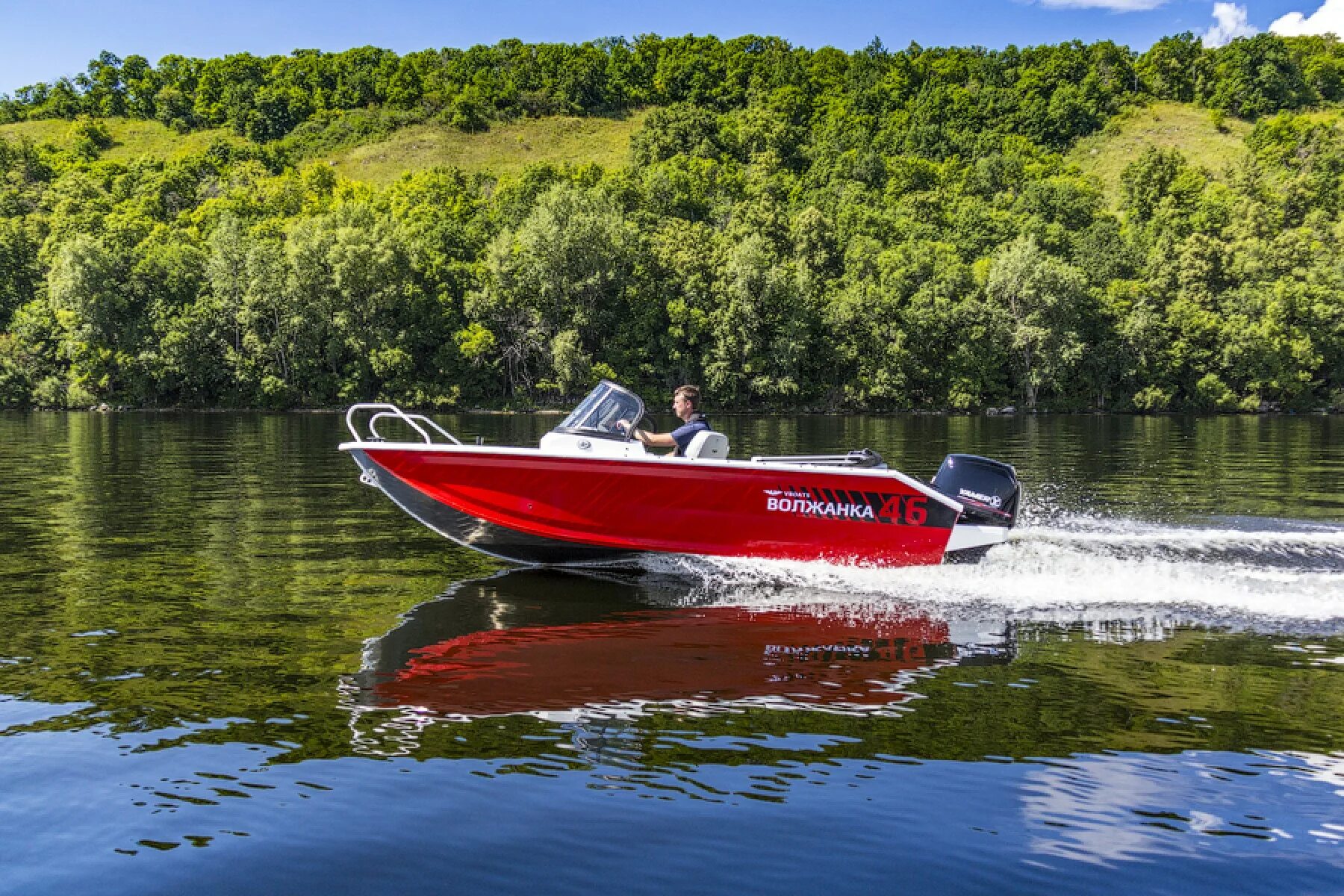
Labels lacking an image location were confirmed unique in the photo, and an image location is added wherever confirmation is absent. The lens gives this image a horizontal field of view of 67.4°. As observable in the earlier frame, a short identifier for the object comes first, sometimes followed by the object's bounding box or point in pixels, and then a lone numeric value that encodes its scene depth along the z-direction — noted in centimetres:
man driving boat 1081
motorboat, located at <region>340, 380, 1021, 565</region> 1040
